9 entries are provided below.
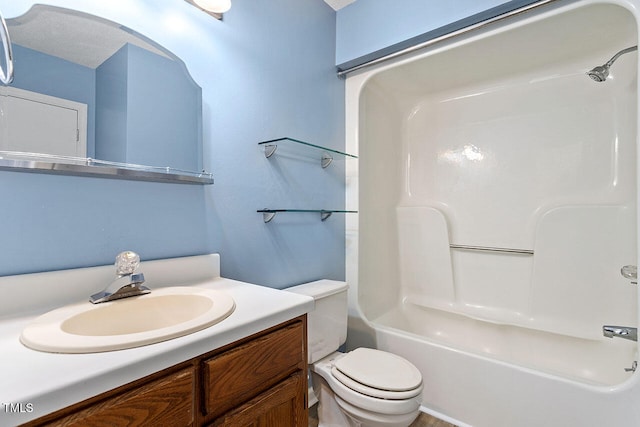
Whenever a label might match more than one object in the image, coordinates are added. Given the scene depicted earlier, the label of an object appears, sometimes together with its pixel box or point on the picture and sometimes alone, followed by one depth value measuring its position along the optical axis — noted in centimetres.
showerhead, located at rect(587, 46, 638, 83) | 154
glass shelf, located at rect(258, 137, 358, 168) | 150
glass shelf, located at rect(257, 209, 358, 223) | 147
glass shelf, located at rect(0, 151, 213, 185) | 80
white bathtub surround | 148
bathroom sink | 59
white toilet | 121
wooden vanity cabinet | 54
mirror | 85
